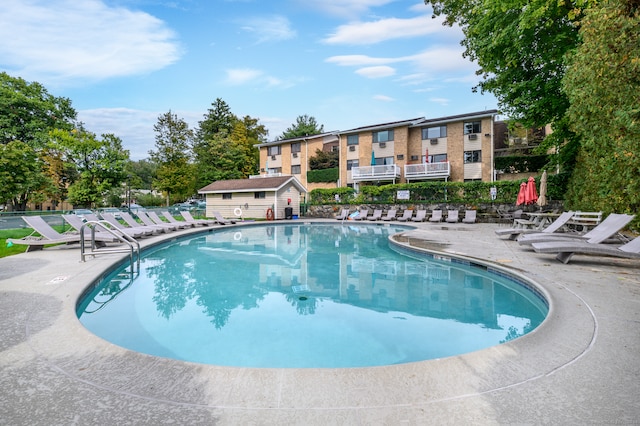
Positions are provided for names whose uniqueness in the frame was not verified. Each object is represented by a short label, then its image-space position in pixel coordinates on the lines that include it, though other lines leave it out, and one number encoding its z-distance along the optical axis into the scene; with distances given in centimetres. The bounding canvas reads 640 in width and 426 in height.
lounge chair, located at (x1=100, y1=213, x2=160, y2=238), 1153
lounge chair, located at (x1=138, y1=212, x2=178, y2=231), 1436
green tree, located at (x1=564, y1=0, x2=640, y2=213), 664
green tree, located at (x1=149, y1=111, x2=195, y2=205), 3844
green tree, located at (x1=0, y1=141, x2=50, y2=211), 1973
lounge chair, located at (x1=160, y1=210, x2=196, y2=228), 1605
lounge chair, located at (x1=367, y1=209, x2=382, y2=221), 2469
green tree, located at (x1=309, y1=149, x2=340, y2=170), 3600
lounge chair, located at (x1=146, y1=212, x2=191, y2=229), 1492
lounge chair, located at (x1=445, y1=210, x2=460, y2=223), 2110
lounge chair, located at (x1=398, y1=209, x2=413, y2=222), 2283
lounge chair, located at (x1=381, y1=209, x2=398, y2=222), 2406
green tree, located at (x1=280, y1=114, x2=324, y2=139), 4769
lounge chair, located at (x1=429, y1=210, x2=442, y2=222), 2188
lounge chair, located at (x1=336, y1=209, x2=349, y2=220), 2563
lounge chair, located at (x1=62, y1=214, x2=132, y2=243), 954
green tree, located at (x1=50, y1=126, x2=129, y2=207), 2564
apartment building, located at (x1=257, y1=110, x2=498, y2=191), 2769
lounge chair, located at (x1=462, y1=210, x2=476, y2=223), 2066
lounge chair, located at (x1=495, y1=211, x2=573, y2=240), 944
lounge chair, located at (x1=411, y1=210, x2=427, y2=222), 2248
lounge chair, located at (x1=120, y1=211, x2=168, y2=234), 1312
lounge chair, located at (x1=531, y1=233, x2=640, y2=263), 627
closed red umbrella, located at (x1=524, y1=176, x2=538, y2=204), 1517
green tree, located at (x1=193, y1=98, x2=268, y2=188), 4206
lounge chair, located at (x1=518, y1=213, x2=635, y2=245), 711
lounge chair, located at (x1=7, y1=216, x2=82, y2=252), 891
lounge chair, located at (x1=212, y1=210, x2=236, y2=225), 1967
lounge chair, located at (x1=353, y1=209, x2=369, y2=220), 2498
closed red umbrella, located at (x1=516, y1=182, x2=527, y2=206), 1553
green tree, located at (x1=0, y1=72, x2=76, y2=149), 3030
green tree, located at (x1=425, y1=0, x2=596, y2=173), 1310
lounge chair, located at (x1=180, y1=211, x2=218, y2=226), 1770
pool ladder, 758
